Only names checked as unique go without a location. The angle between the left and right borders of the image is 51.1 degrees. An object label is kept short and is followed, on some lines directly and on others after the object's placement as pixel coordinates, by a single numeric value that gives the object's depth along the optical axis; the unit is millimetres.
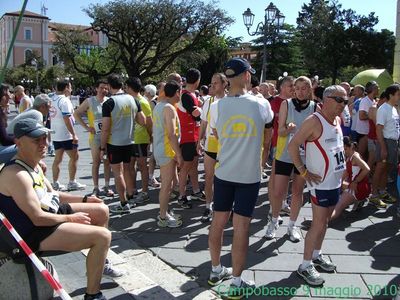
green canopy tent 10777
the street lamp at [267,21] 12477
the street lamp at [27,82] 54531
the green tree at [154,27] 27812
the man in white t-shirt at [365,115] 6945
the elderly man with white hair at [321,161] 3510
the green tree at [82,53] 35000
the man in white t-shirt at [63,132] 6750
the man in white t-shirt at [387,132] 5930
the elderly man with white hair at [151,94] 7848
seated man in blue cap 2775
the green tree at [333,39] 40094
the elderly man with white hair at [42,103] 6008
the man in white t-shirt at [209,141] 5078
